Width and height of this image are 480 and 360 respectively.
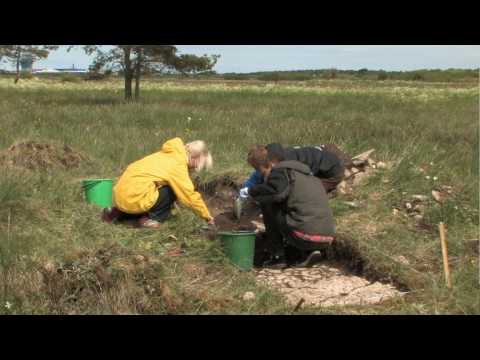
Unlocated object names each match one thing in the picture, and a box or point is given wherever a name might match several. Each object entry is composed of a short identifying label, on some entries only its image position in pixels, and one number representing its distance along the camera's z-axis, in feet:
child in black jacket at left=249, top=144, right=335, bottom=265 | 15.23
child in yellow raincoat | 17.21
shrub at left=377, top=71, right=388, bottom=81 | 221.05
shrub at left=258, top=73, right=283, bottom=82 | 228.22
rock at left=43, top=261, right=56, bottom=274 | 11.86
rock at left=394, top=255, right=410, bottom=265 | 14.92
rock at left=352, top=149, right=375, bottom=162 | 22.89
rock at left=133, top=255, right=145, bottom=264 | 12.20
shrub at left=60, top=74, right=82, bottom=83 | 191.01
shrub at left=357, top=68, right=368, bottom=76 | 239.42
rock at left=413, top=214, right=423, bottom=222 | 18.38
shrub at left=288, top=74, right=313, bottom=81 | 226.58
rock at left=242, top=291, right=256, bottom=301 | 12.48
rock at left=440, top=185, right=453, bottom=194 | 20.18
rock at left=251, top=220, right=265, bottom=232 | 18.92
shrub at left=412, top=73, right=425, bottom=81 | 211.37
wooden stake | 12.92
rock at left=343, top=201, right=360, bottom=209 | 19.19
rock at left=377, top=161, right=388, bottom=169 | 22.41
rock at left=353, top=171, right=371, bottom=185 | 21.58
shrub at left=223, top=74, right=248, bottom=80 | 265.13
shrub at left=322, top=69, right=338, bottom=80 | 231.38
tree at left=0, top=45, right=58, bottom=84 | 140.46
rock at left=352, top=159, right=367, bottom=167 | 22.67
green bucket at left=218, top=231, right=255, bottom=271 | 14.97
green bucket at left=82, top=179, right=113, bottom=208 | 20.56
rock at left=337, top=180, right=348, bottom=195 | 20.76
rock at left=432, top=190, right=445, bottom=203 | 19.32
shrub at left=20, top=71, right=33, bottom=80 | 205.86
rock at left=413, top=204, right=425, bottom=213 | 18.87
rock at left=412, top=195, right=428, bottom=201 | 19.54
